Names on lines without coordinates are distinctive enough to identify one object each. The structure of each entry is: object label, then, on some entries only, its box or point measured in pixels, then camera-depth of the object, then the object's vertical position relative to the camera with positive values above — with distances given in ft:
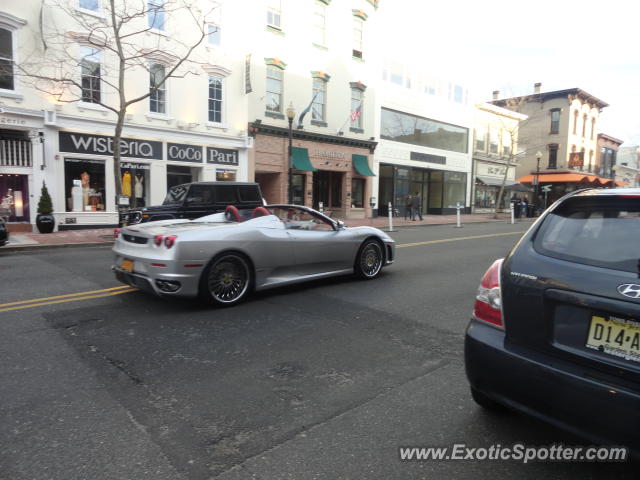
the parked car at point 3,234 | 33.09 -3.42
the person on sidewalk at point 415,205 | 83.87 -1.07
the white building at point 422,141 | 93.25 +13.51
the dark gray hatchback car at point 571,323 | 6.91 -2.11
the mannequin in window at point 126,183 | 59.31 +1.20
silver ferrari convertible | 17.16 -2.50
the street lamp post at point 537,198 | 137.90 +1.53
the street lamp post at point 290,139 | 60.90 +8.26
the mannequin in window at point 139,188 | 61.25 +0.58
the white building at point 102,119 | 50.98 +9.62
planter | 48.96 -3.59
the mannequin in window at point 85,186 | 56.83 +0.56
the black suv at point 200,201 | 40.88 -0.63
